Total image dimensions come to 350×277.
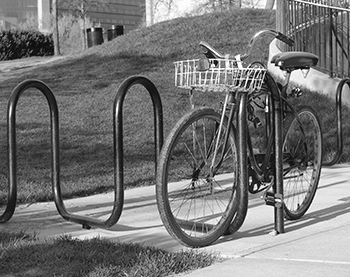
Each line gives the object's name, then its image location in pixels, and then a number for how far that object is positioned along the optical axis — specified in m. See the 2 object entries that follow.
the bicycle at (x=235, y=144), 4.77
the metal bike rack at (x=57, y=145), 5.38
